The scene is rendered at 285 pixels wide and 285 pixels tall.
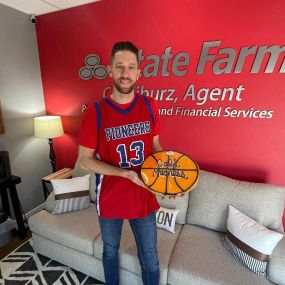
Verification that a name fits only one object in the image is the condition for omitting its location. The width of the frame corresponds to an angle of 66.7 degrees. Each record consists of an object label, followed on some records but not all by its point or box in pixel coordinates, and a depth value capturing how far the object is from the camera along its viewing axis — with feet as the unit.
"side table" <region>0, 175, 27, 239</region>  7.18
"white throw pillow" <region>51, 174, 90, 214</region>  6.68
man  3.70
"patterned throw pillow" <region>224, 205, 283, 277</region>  4.47
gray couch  4.59
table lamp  8.23
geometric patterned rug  5.90
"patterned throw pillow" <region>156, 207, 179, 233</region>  5.91
